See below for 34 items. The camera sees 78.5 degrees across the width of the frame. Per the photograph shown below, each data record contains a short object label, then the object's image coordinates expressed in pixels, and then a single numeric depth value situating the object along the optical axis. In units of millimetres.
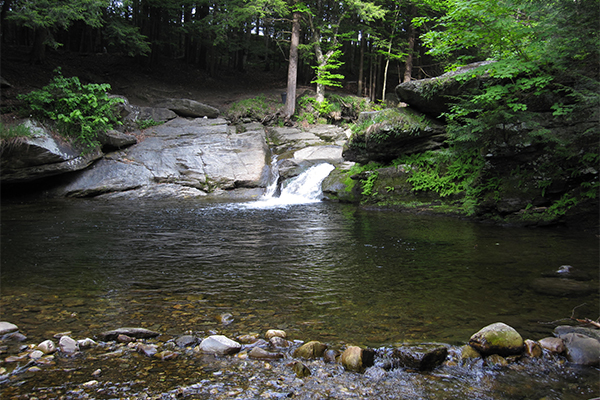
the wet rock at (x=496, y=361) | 2916
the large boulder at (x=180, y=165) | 14414
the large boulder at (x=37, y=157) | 11555
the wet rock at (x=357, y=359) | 2831
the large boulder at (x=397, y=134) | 11797
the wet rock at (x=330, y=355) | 2943
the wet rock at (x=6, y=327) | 3205
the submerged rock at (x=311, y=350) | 2992
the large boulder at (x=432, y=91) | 10508
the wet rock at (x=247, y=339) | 3232
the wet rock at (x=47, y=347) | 2930
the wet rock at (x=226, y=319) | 3635
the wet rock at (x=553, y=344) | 3038
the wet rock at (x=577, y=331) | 3206
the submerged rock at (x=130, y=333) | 3189
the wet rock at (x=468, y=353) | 3004
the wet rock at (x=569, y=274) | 5004
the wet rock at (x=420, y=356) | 2857
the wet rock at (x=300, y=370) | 2732
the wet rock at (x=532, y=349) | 3018
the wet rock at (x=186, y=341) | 3146
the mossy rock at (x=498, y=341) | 3004
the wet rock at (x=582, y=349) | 2879
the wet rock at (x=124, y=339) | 3158
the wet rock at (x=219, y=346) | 3025
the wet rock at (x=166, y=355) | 2912
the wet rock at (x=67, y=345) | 2949
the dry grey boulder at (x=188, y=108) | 20812
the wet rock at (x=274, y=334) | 3293
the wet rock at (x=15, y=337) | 3121
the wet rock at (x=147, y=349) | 2963
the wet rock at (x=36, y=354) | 2822
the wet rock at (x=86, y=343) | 3047
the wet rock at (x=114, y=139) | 15410
